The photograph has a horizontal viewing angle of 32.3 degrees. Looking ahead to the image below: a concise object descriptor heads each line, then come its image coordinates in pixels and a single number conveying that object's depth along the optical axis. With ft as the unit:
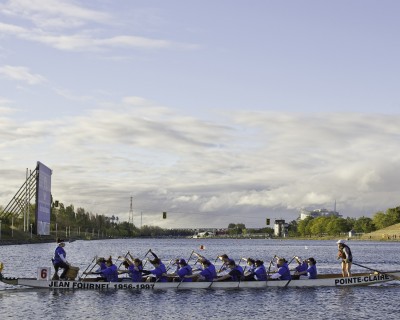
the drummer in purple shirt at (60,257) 166.30
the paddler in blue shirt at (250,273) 175.09
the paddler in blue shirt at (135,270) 171.12
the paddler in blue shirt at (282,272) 175.22
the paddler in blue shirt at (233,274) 172.57
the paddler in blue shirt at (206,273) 172.35
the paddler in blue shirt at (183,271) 171.93
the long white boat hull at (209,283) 167.73
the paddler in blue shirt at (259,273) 175.63
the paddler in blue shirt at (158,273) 171.73
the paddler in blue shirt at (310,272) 176.92
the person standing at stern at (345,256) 176.65
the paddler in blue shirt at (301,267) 180.12
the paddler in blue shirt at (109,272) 169.58
